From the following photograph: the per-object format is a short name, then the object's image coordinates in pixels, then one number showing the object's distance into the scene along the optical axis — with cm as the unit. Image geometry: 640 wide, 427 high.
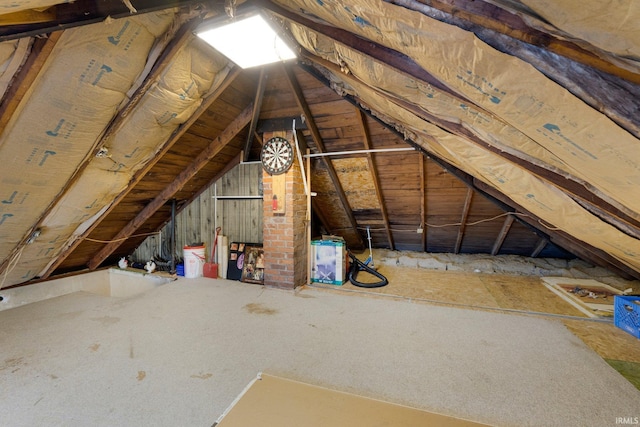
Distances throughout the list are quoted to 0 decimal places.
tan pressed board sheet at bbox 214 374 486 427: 128
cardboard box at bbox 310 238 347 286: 362
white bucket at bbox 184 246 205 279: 397
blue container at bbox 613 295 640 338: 224
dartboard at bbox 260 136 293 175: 332
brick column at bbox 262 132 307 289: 333
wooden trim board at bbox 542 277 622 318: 271
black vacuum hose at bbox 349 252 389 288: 350
